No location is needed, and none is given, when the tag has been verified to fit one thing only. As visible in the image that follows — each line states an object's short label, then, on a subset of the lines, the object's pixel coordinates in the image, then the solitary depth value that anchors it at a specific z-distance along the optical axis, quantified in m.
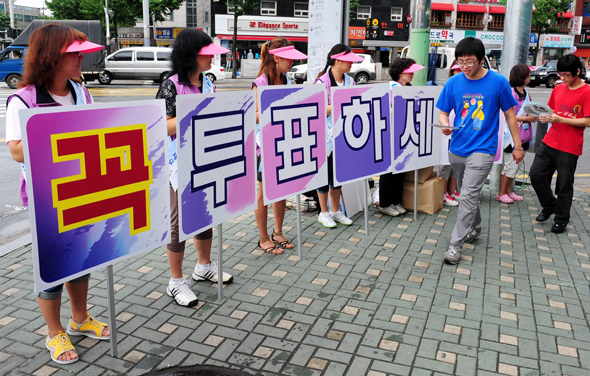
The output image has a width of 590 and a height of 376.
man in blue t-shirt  4.38
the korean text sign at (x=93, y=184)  2.40
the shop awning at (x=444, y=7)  48.50
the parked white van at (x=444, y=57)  19.26
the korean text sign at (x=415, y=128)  5.37
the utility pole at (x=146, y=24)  28.61
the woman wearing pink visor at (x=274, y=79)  4.41
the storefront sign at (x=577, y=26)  54.84
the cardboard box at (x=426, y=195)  5.97
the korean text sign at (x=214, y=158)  3.22
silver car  24.62
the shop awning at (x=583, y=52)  56.81
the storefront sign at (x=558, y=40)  52.61
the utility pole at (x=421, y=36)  7.16
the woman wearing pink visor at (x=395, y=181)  5.75
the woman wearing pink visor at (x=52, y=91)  2.59
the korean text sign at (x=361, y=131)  4.77
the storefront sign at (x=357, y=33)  45.66
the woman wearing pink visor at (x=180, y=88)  3.36
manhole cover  2.83
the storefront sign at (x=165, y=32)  48.22
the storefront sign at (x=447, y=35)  46.68
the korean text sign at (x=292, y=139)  4.02
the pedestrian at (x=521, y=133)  6.22
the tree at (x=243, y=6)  33.59
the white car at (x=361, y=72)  27.17
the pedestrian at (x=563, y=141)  5.20
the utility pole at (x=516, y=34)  6.92
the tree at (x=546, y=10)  43.22
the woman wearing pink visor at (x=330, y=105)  4.90
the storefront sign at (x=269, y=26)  42.56
